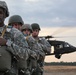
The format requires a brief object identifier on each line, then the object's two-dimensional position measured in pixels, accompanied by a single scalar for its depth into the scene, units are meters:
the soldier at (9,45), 3.60
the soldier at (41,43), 7.06
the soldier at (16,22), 5.90
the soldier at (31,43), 5.93
